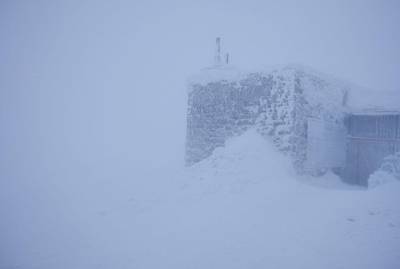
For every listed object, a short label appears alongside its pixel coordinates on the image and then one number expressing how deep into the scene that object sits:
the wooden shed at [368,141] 14.20
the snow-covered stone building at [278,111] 12.88
